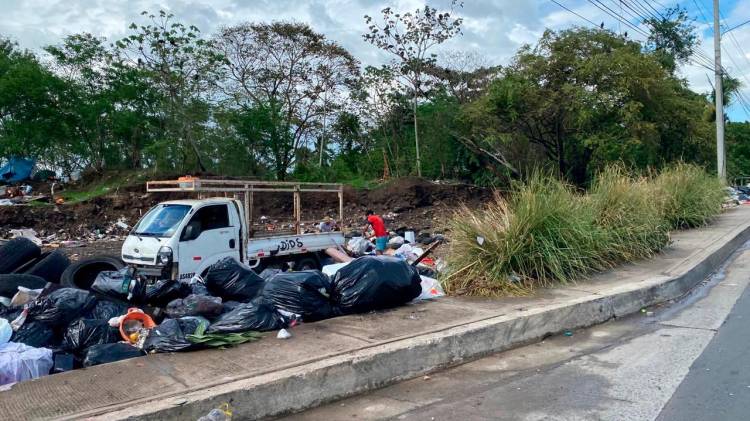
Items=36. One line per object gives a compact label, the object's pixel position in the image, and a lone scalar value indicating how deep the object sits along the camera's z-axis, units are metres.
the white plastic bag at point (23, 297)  6.38
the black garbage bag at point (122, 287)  6.88
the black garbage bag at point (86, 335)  5.41
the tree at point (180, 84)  28.20
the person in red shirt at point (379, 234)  14.37
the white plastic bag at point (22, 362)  4.57
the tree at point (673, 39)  38.97
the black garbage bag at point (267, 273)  8.63
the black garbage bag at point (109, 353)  4.97
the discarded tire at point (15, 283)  7.17
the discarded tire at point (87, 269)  8.77
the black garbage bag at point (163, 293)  6.93
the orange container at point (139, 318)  5.73
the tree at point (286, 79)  30.47
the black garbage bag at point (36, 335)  5.38
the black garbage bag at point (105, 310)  6.03
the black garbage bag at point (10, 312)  5.98
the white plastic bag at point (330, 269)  8.36
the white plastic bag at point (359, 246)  14.70
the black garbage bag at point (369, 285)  6.52
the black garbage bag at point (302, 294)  6.30
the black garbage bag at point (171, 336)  5.09
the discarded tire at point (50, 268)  8.80
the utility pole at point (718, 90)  25.22
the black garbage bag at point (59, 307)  5.68
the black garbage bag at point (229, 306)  6.16
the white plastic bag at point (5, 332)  5.13
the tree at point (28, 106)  26.88
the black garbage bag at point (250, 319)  5.51
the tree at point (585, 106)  23.42
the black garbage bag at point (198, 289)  7.13
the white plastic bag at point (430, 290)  7.52
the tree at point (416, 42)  30.73
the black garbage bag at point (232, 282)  7.16
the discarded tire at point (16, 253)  8.61
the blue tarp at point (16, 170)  29.03
